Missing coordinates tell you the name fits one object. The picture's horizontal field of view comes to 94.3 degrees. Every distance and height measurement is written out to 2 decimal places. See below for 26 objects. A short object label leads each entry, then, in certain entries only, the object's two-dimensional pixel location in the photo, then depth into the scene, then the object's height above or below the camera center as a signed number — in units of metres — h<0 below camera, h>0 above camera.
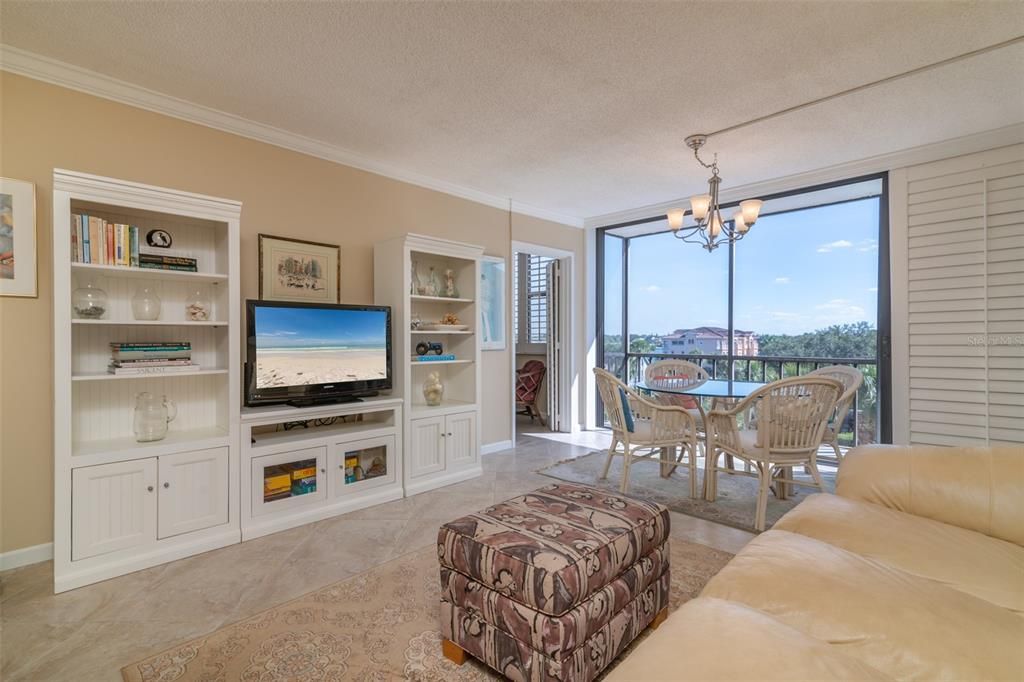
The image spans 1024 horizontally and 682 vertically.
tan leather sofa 0.94 -0.63
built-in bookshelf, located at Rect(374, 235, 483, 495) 3.62 -0.18
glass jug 2.56 -0.43
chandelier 3.25 +0.88
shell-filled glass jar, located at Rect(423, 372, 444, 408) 3.97 -0.43
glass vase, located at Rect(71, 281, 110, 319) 2.44 +0.19
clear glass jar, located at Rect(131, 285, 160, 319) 2.59 +0.19
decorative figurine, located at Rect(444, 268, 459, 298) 4.19 +0.49
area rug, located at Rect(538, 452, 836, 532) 3.20 -1.16
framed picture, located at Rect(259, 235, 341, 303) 3.25 +0.49
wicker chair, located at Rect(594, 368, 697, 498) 3.41 -0.62
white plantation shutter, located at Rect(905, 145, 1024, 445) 3.28 +0.30
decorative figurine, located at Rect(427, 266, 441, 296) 4.05 +0.47
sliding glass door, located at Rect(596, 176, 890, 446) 4.24 +0.46
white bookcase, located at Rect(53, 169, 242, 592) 2.25 -0.38
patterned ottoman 1.46 -0.82
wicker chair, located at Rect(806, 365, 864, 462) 3.02 -0.32
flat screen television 2.94 -0.09
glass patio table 3.19 -0.36
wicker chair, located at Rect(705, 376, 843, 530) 2.82 -0.51
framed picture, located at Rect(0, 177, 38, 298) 2.38 +0.51
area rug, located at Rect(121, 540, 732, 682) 1.69 -1.17
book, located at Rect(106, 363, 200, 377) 2.48 -0.16
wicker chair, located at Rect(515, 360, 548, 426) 6.40 -0.60
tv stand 2.83 -0.80
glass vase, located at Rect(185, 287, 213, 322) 2.81 +0.21
